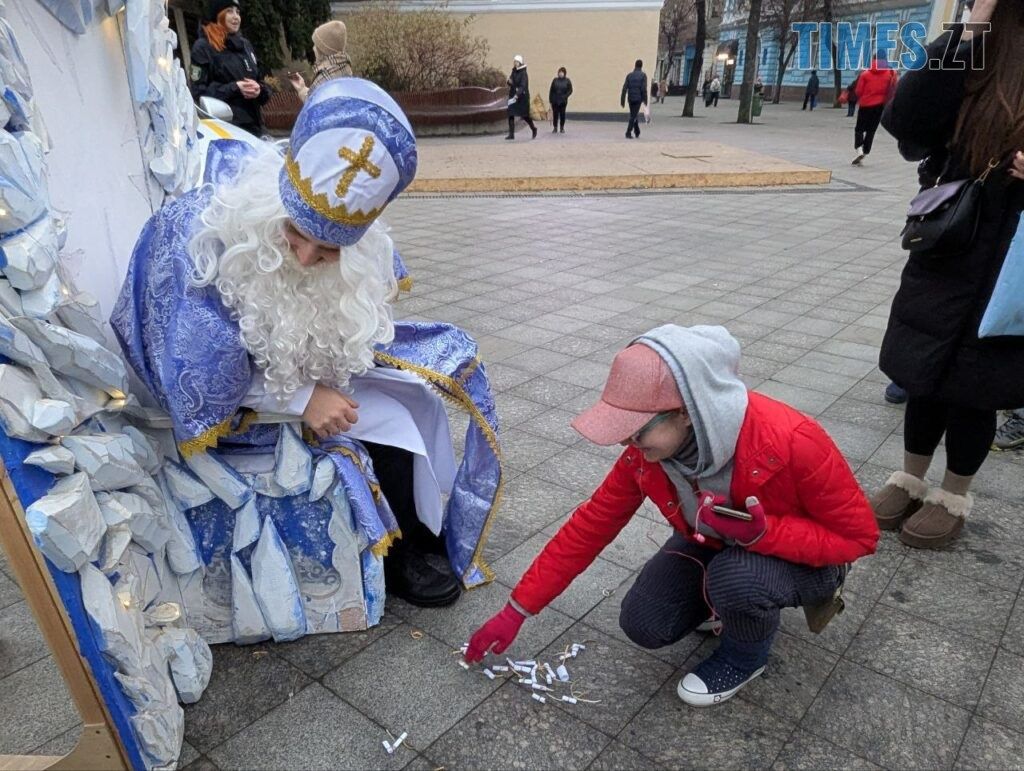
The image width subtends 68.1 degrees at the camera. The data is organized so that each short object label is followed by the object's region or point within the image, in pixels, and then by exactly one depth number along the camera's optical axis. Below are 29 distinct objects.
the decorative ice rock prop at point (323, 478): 1.92
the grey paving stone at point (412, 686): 1.86
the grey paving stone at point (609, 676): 1.88
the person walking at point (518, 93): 15.24
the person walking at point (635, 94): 16.48
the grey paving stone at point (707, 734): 1.76
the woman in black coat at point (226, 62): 6.13
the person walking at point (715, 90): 32.56
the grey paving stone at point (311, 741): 1.74
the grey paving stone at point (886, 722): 1.76
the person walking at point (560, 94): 16.72
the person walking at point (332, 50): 6.54
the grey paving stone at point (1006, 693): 1.85
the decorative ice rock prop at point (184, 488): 1.87
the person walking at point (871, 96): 11.25
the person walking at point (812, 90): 29.28
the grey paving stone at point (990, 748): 1.73
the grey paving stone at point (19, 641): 2.02
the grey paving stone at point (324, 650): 2.02
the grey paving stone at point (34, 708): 1.80
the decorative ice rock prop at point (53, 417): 1.37
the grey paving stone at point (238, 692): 1.83
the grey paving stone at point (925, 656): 1.95
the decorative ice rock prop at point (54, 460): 1.38
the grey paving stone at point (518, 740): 1.75
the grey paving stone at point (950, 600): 2.17
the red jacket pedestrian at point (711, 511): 1.58
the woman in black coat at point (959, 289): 2.04
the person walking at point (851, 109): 24.30
